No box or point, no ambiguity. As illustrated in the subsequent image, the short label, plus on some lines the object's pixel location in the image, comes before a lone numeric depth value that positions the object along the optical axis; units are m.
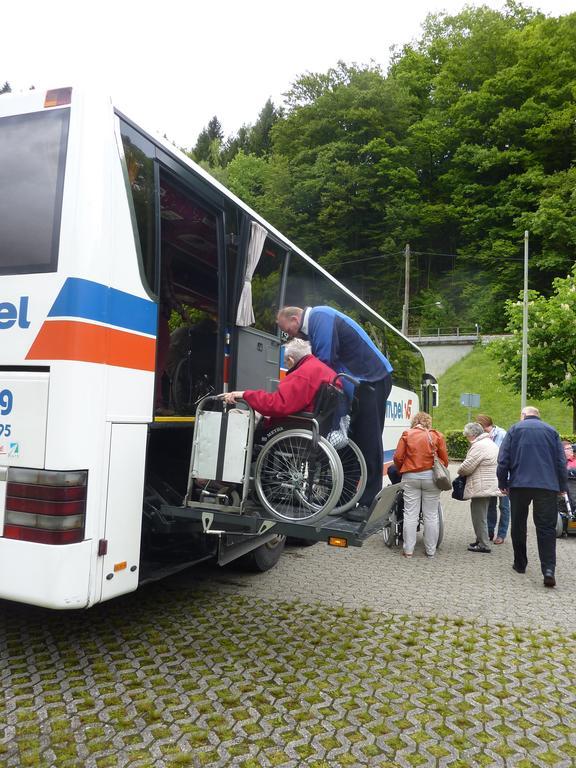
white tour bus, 3.29
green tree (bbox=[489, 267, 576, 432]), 22.67
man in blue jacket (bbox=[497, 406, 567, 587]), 6.28
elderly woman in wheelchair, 3.95
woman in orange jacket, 7.44
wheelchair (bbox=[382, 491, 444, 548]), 8.06
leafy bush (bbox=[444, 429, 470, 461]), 23.12
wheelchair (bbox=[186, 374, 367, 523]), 3.87
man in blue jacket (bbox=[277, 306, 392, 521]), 4.77
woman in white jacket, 7.77
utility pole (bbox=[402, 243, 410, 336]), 40.14
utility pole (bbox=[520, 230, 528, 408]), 22.59
